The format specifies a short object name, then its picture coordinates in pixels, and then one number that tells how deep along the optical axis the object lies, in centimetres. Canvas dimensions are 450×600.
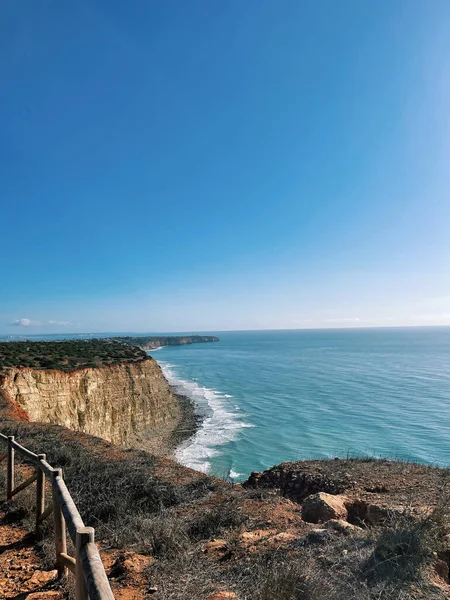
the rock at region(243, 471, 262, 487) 1160
